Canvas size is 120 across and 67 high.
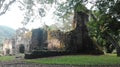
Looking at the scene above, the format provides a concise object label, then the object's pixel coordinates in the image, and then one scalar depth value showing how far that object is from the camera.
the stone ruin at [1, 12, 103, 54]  14.58
